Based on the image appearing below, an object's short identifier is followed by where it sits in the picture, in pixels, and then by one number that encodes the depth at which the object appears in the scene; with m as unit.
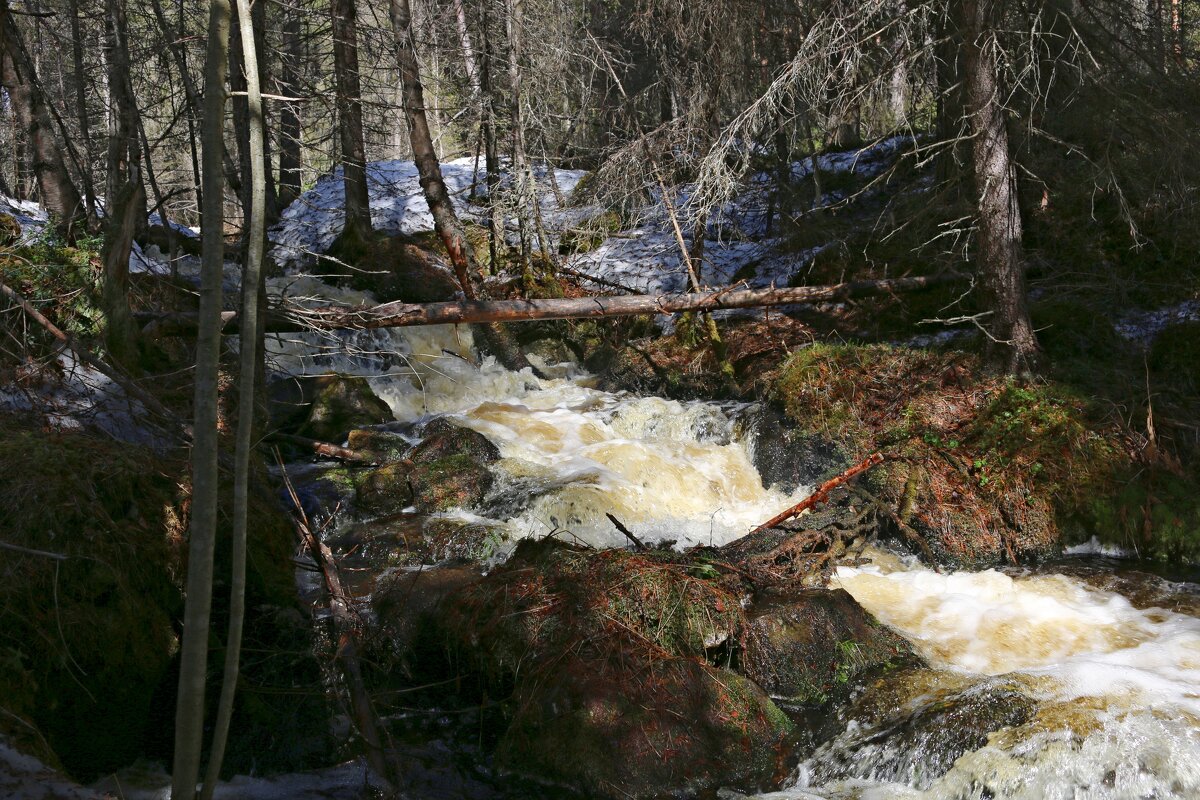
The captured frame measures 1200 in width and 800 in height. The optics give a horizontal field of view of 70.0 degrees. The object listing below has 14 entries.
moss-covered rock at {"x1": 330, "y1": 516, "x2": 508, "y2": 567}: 6.65
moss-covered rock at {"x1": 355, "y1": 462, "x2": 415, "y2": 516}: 7.53
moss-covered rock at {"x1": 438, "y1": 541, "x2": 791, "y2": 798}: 4.15
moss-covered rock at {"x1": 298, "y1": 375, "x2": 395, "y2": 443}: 8.91
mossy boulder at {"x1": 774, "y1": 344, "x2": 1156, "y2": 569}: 6.72
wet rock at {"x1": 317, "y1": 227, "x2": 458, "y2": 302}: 12.47
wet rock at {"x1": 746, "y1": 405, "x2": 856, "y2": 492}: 7.83
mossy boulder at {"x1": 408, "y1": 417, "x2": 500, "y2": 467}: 8.24
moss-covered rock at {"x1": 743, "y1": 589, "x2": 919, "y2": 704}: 4.90
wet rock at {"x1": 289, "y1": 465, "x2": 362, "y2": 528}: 7.31
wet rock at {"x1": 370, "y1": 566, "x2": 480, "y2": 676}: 5.05
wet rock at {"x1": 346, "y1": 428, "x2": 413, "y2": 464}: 8.43
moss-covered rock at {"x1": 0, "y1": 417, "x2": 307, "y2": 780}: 3.62
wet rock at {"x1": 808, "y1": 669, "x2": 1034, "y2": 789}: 4.13
